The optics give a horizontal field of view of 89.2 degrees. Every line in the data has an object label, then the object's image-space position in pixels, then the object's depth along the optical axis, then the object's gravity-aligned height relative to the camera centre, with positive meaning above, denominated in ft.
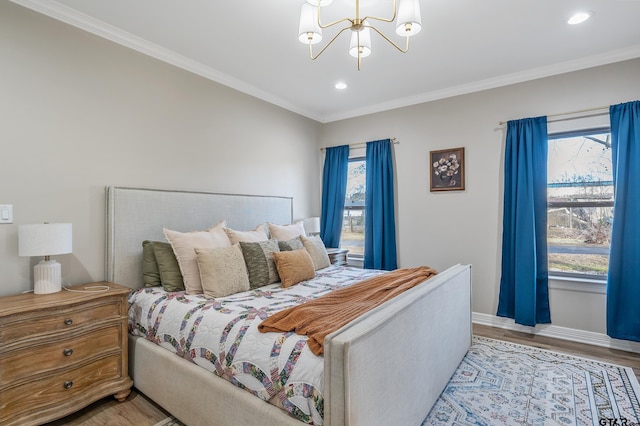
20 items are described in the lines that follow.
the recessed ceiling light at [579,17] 7.96 +4.87
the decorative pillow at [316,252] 10.96 -1.47
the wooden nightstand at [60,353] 5.78 -2.91
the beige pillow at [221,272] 7.75 -1.58
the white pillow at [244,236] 9.66 -0.87
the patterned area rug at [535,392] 6.60 -4.18
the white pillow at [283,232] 11.28 -0.83
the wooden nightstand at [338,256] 13.87 -2.05
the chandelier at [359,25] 5.98 +3.67
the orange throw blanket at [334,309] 5.27 -1.90
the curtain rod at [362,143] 14.26 +3.07
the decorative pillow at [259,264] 8.79 -1.55
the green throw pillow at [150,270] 8.66 -1.69
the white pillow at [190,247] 8.03 -1.04
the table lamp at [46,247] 6.48 -0.85
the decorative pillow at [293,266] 9.10 -1.67
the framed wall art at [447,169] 12.73 +1.66
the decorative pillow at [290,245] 10.28 -1.16
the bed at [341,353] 4.25 -2.40
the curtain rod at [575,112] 10.25 +3.30
